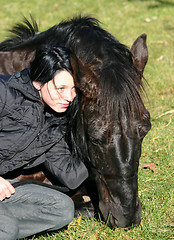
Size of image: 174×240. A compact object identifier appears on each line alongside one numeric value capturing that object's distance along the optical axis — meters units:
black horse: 4.73
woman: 5.07
